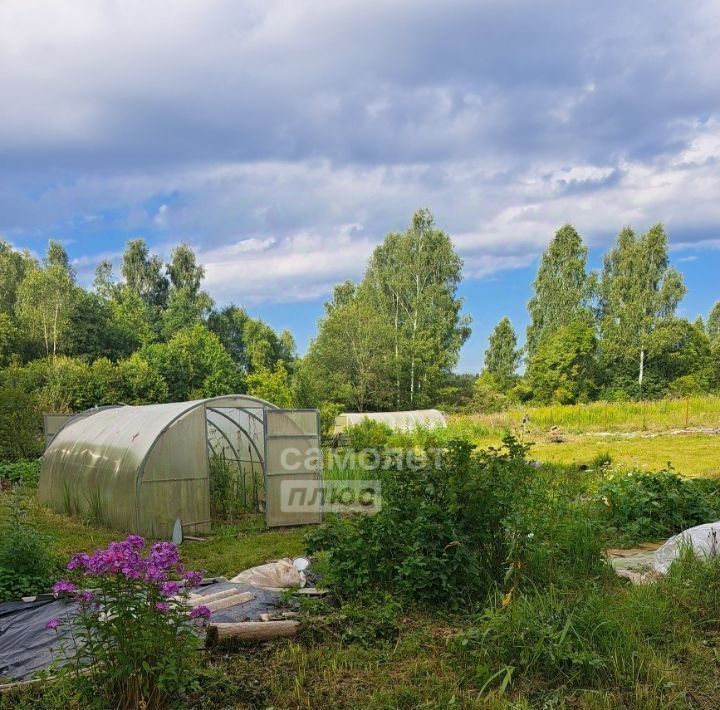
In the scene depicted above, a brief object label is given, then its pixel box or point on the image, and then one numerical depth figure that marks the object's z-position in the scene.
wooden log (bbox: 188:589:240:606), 5.24
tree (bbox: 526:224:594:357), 41.34
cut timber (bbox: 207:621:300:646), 4.51
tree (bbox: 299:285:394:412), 36.09
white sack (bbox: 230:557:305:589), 6.30
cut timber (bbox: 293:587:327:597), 5.51
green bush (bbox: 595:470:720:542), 7.87
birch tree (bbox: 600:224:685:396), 38.31
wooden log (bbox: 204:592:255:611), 5.16
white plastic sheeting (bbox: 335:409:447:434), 25.59
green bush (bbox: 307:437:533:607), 5.16
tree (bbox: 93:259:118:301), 44.09
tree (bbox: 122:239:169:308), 46.03
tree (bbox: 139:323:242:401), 31.38
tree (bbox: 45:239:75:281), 39.31
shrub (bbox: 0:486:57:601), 5.85
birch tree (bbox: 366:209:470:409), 38.19
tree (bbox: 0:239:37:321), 36.28
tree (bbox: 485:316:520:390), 45.28
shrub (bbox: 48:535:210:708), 3.54
